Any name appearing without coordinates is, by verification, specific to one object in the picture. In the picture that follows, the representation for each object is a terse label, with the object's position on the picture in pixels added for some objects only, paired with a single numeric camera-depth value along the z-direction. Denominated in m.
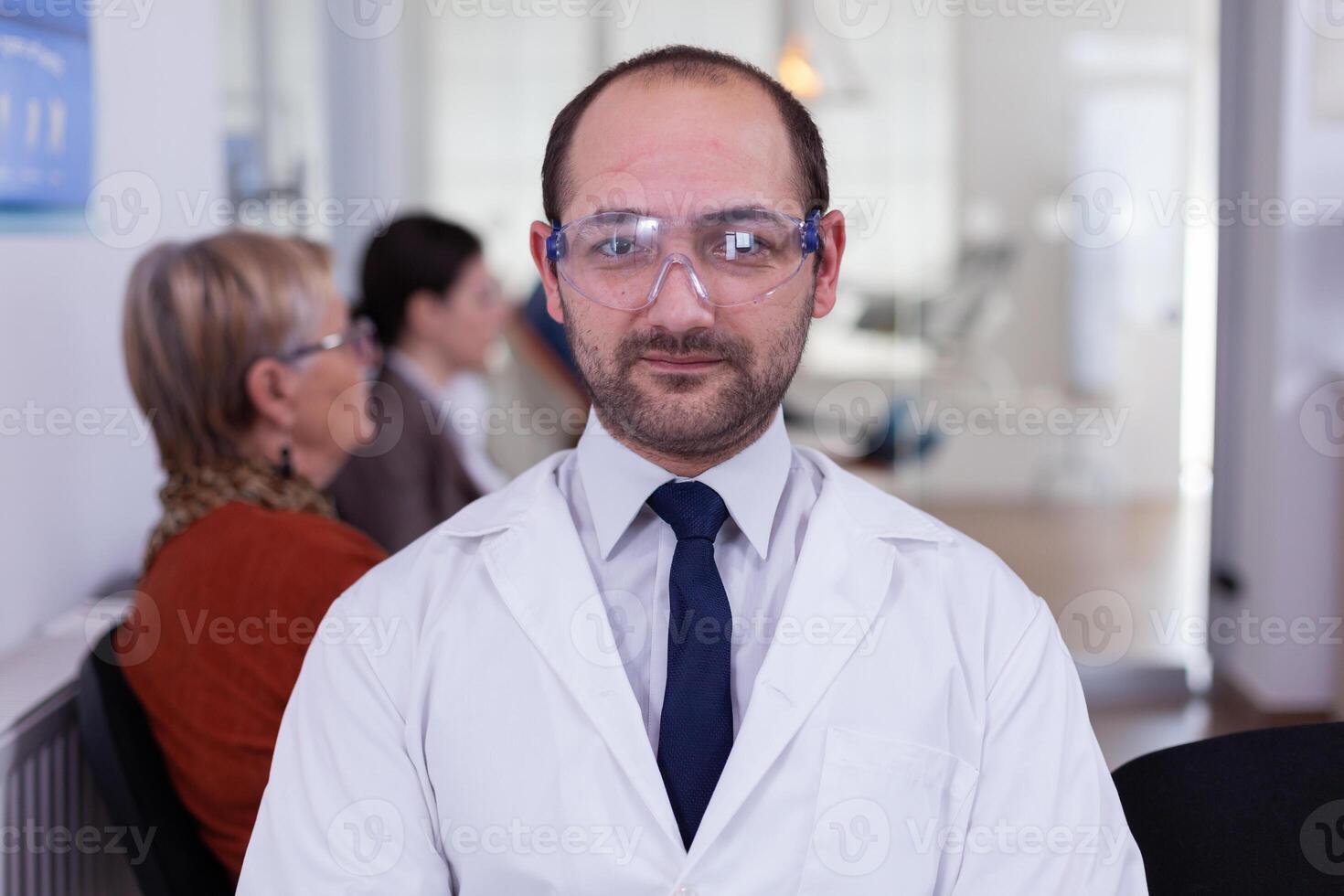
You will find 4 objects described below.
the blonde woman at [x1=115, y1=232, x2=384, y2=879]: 1.58
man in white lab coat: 1.20
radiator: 1.56
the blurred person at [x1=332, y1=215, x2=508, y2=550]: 2.75
